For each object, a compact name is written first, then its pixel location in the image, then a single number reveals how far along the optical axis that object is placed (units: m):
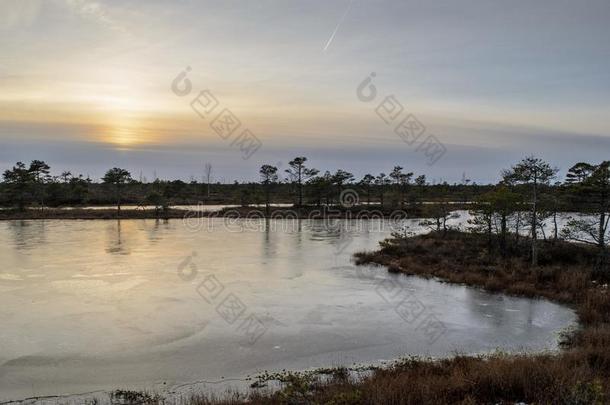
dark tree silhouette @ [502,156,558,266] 17.27
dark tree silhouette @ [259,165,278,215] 63.28
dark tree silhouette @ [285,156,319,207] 62.38
